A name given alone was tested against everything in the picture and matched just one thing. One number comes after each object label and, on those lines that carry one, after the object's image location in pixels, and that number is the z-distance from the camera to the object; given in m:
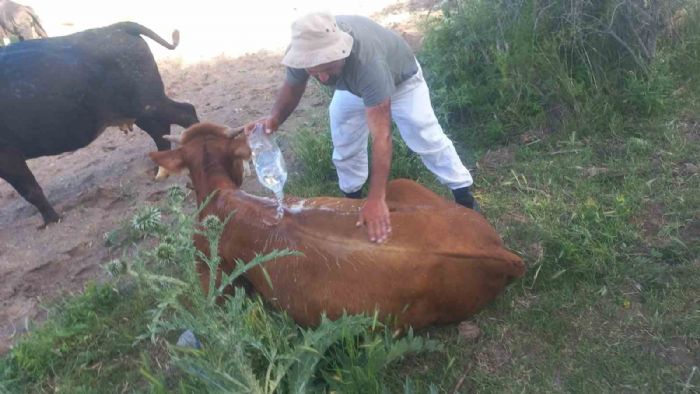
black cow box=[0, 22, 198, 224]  5.18
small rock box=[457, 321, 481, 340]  3.25
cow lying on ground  2.94
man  3.02
